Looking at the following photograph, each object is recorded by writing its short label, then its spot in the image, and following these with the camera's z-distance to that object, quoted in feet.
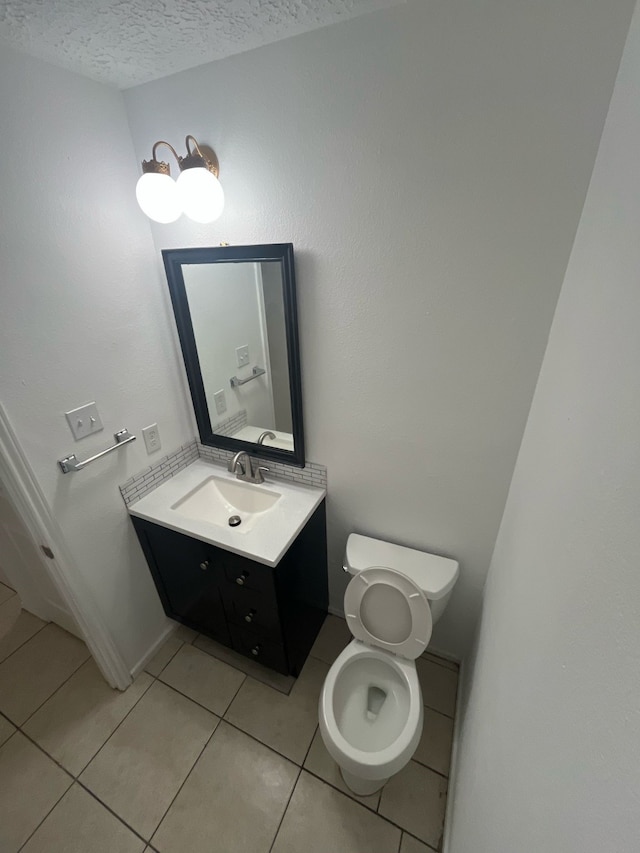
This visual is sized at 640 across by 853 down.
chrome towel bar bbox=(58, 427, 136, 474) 3.94
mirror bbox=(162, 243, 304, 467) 4.13
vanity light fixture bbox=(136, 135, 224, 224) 3.48
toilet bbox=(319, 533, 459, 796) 3.98
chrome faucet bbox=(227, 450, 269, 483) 5.10
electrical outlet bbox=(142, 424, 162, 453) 4.90
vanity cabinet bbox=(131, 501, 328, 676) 4.34
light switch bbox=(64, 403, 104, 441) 3.98
